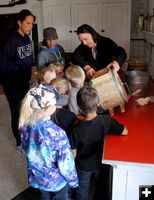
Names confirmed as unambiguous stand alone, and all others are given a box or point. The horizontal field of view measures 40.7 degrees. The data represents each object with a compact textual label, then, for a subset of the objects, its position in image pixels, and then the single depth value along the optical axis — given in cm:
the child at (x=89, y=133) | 119
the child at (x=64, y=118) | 137
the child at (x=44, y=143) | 107
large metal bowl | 184
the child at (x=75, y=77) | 172
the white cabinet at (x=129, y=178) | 107
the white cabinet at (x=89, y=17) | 352
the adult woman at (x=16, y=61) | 203
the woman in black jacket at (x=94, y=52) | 195
